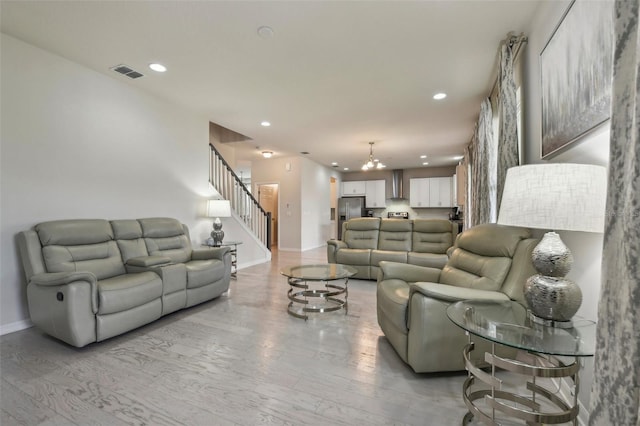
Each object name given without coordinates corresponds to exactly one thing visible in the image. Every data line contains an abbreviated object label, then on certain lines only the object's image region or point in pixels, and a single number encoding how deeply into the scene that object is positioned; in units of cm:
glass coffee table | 304
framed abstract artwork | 126
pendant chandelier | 623
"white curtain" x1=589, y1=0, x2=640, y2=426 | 66
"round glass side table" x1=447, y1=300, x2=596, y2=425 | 118
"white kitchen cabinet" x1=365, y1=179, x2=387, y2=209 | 1009
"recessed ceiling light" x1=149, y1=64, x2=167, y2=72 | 311
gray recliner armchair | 183
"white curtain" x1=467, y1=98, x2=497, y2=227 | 337
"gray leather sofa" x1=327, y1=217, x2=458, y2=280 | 460
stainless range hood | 999
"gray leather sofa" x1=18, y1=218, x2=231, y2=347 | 228
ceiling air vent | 318
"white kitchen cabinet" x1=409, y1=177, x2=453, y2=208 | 929
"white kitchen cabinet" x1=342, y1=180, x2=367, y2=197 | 1033
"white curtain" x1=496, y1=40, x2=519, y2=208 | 245
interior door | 936
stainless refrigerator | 1005
